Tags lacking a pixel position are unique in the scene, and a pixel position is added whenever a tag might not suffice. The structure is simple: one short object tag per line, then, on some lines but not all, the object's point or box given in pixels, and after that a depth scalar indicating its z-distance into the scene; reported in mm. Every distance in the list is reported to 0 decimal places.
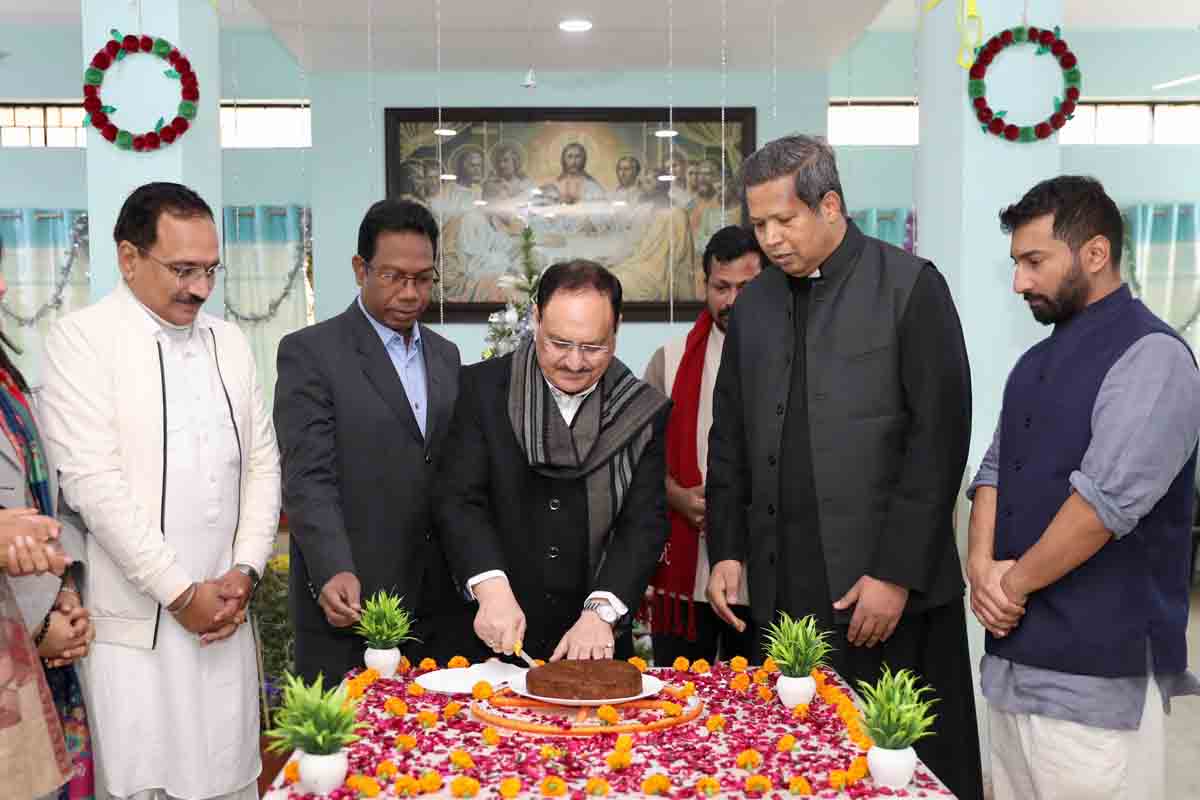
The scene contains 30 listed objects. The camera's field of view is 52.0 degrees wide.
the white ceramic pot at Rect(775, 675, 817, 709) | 2037
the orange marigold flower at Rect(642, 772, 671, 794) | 1626
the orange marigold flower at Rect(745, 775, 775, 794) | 1643
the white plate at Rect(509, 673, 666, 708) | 1977
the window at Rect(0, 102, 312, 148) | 4395
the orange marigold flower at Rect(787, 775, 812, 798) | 1646
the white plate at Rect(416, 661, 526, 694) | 2115
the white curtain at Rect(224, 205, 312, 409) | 4367
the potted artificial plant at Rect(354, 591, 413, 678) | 2221
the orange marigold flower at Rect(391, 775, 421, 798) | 1642
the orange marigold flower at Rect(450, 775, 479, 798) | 1618
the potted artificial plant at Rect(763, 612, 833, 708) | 2043
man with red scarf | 3162
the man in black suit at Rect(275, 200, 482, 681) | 2777
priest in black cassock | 2428
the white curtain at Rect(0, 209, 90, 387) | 4680
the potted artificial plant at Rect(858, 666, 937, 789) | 1671
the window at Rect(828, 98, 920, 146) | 4383
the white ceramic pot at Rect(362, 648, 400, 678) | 2201
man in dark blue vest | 2188
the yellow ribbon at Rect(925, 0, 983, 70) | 3916
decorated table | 1657
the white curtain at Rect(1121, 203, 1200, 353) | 5879
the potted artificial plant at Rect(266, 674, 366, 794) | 1640
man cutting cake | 2439
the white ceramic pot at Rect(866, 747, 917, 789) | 1668
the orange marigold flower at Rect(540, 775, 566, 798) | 1608
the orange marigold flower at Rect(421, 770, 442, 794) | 1642
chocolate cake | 1986
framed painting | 4562
